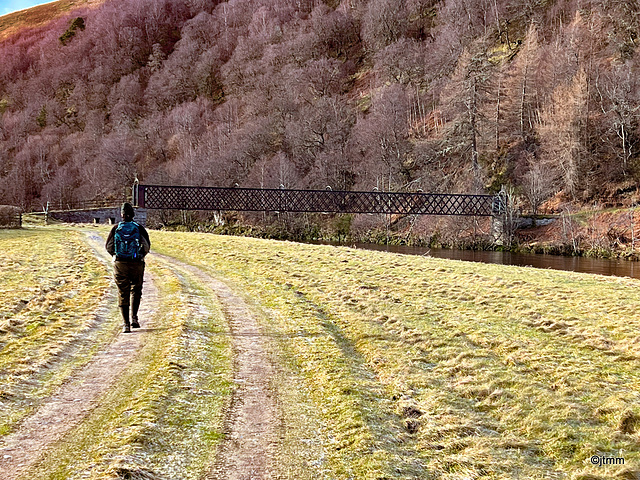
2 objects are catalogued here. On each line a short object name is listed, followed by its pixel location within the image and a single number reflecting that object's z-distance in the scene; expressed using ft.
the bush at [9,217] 115.03
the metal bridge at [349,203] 150.10
